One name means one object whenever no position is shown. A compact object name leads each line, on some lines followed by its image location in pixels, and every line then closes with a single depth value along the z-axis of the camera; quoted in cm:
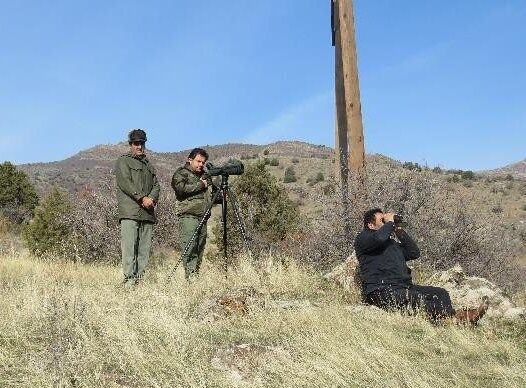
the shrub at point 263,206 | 1494
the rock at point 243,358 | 370
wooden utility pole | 909
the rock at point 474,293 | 600
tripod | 700
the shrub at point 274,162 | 5369
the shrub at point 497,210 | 3083
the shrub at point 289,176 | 4648
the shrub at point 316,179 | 4304
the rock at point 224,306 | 524
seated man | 562
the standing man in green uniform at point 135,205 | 694
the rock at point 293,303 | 560
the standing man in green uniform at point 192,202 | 726
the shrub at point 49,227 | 1551
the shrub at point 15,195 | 2564
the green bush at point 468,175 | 4304
